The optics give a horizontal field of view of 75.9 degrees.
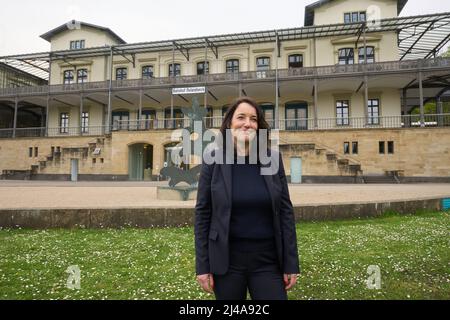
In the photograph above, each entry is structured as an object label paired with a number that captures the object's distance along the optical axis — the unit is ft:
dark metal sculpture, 29.19
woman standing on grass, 6.14
